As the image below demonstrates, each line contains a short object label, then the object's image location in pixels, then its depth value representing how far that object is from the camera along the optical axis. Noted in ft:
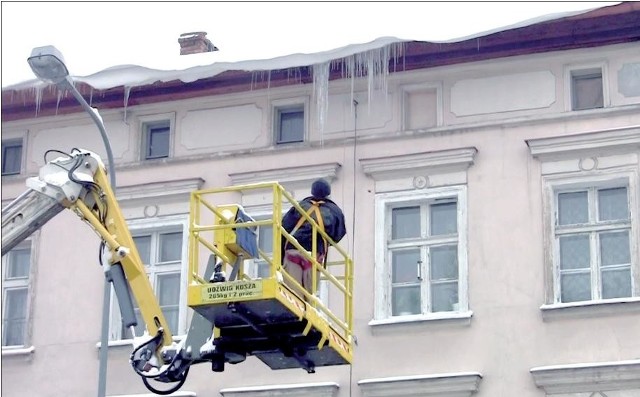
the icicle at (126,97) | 74.02
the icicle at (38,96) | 75.36
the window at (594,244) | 64.75
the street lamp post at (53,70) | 57.26
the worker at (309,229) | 50.52
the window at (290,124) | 72.13
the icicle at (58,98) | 75.52
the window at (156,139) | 74.54
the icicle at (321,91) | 70.74
